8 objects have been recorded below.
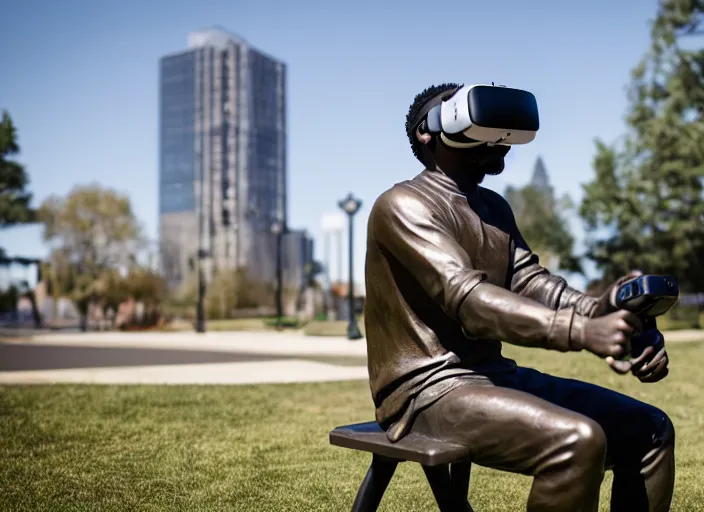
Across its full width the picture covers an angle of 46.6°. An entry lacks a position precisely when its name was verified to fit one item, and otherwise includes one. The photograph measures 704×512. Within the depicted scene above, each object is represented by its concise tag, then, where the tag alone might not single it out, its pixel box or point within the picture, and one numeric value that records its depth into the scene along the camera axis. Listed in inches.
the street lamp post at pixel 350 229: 963.3
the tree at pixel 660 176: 1295.5
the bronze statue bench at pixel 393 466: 109.2
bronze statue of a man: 97.0
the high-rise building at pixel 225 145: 4539.9
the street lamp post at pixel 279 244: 1453.0
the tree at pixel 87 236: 1855.3
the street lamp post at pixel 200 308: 1386.6
